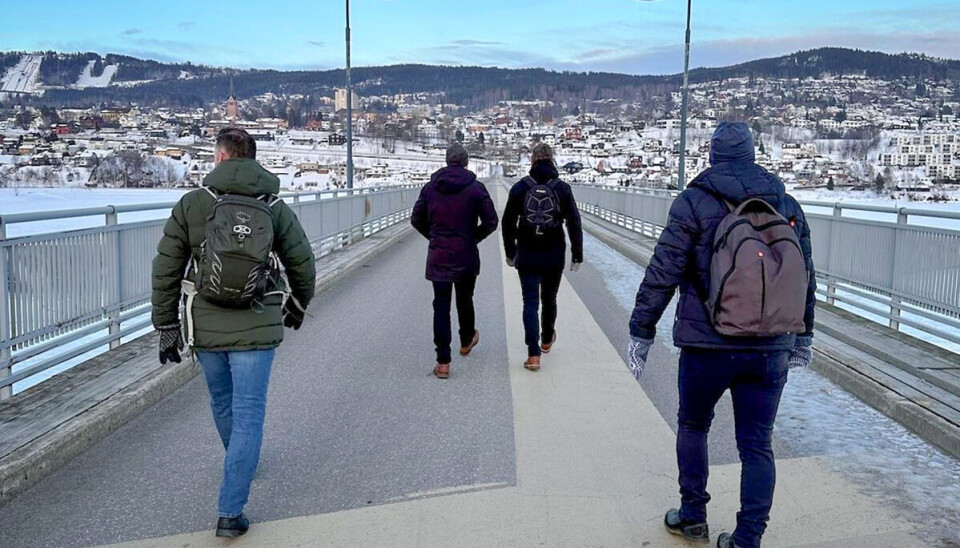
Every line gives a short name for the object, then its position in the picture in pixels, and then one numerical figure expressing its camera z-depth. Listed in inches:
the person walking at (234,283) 141.9
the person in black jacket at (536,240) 271.6
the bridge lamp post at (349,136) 941.8
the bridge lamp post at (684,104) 865.5
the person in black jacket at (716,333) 131.0
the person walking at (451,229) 271.1
